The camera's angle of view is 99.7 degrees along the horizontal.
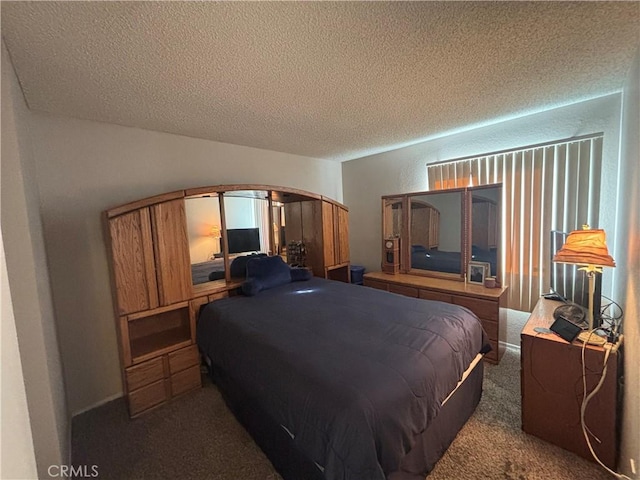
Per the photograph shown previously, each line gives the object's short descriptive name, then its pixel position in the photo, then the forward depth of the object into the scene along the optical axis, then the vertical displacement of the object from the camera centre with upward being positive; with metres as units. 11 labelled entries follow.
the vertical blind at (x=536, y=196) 2.39 +0.14
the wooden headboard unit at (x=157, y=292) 2.16 -0.58
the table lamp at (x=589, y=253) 1.58 -0.27
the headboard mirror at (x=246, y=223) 3.00 +0.03
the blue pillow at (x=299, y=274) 3.28 -0.63
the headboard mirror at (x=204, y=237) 2.73 -0.11
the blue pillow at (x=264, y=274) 2.79 -0.56
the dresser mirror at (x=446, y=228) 2.97 -0.15
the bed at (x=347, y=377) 1.21 -0.87
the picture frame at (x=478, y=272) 2.97 -0.64
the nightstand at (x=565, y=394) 1.58 -1.16
